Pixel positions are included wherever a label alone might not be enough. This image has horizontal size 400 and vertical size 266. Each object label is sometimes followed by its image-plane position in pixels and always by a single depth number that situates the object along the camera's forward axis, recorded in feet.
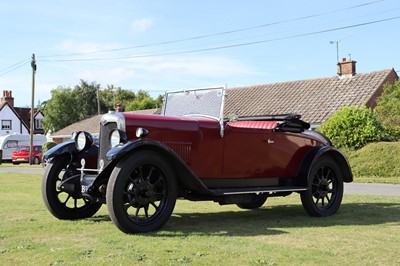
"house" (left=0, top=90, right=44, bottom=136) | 180.65
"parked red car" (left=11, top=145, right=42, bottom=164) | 116.56
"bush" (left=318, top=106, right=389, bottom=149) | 59.67
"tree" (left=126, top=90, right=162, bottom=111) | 202.84
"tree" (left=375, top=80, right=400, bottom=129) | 67.36
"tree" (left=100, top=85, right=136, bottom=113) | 233.55
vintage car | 18.93
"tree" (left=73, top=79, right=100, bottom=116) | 208.26
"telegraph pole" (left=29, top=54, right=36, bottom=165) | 111.86
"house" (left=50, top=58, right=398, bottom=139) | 81.35
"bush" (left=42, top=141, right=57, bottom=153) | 102.94
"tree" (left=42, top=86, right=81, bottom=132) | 180.04
